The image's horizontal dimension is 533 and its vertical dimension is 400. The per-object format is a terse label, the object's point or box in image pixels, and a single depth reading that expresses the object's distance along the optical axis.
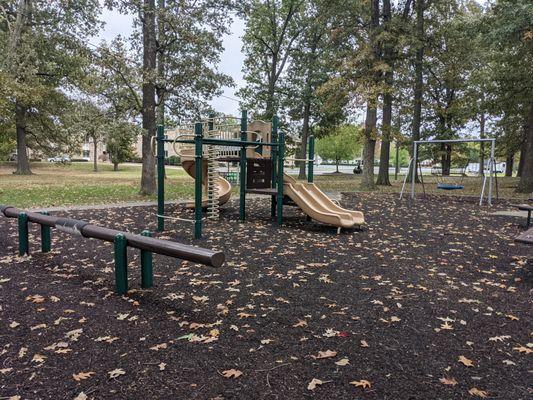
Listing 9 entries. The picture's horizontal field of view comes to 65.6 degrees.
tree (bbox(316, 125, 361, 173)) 47.00
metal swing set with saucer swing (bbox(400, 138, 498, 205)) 12.75
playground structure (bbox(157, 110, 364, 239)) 7.61
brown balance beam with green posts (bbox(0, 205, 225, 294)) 3.61
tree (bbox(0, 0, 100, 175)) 16.31
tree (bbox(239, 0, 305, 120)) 27.00
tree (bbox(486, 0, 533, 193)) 12.75
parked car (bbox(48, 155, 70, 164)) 32.36
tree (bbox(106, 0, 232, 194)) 12.54
